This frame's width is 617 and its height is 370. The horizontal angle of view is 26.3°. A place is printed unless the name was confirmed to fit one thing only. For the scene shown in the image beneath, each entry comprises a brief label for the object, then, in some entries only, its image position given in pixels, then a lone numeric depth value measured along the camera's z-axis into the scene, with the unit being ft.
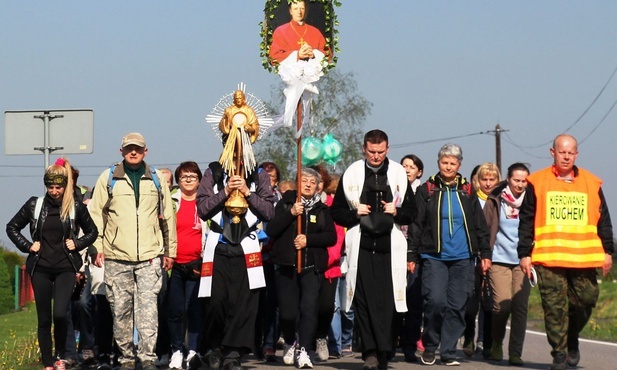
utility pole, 215.84
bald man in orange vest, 40.45
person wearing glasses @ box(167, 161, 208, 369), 42.98
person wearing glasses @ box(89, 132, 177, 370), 40.40
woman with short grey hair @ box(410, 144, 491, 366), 43.98
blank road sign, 54.49
